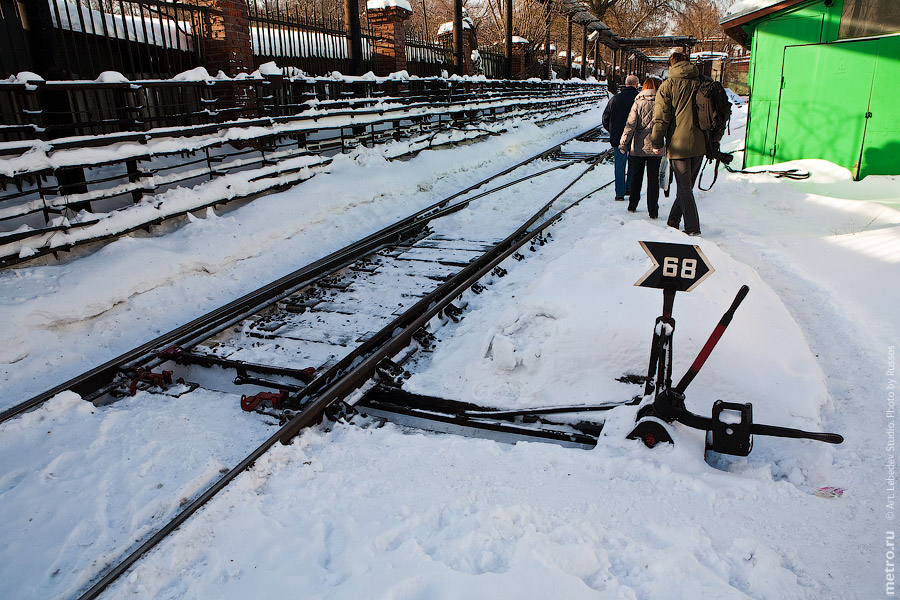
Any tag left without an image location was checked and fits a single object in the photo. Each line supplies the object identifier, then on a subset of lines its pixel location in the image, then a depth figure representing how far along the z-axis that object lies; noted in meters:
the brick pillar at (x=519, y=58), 24.33
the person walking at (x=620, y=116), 9.59
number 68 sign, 3.16
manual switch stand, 3.13
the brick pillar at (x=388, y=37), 13.78
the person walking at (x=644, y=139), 8.32
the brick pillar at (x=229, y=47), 9.47
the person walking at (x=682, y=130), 7.10
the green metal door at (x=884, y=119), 9.31
